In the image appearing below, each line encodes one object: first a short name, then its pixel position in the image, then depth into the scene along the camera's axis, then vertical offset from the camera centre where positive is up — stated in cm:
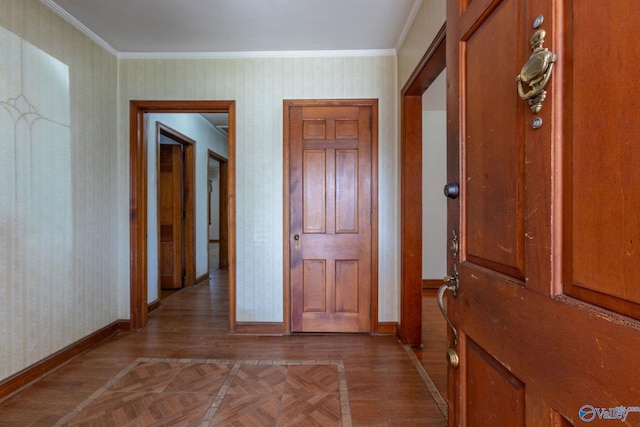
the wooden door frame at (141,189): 282 +21
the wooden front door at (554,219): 45 -2
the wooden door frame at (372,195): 278 +14
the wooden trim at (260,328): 280 -110
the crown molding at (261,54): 277 +146
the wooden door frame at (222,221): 595 -22
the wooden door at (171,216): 428 -8
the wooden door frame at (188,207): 441 +5
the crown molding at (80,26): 216 +148
